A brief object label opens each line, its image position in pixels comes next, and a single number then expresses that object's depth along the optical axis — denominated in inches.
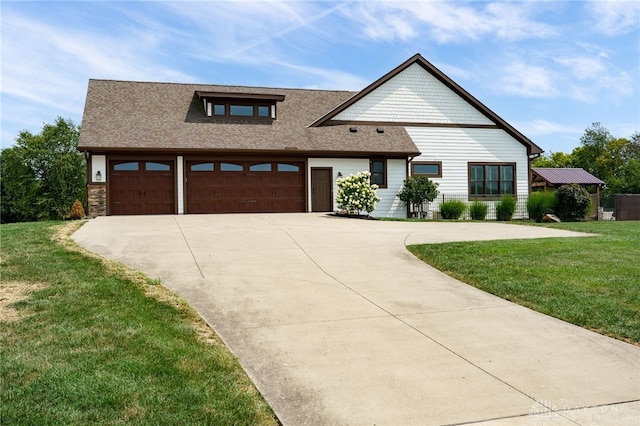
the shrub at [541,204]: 888.9
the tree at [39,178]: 2078.0
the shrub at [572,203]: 861.2
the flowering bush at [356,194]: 803.4
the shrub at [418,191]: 908.0
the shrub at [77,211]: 720.3
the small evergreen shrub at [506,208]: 940.6
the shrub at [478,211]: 927.0
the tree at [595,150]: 2576.3
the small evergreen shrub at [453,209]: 904.3
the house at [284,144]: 804.6
